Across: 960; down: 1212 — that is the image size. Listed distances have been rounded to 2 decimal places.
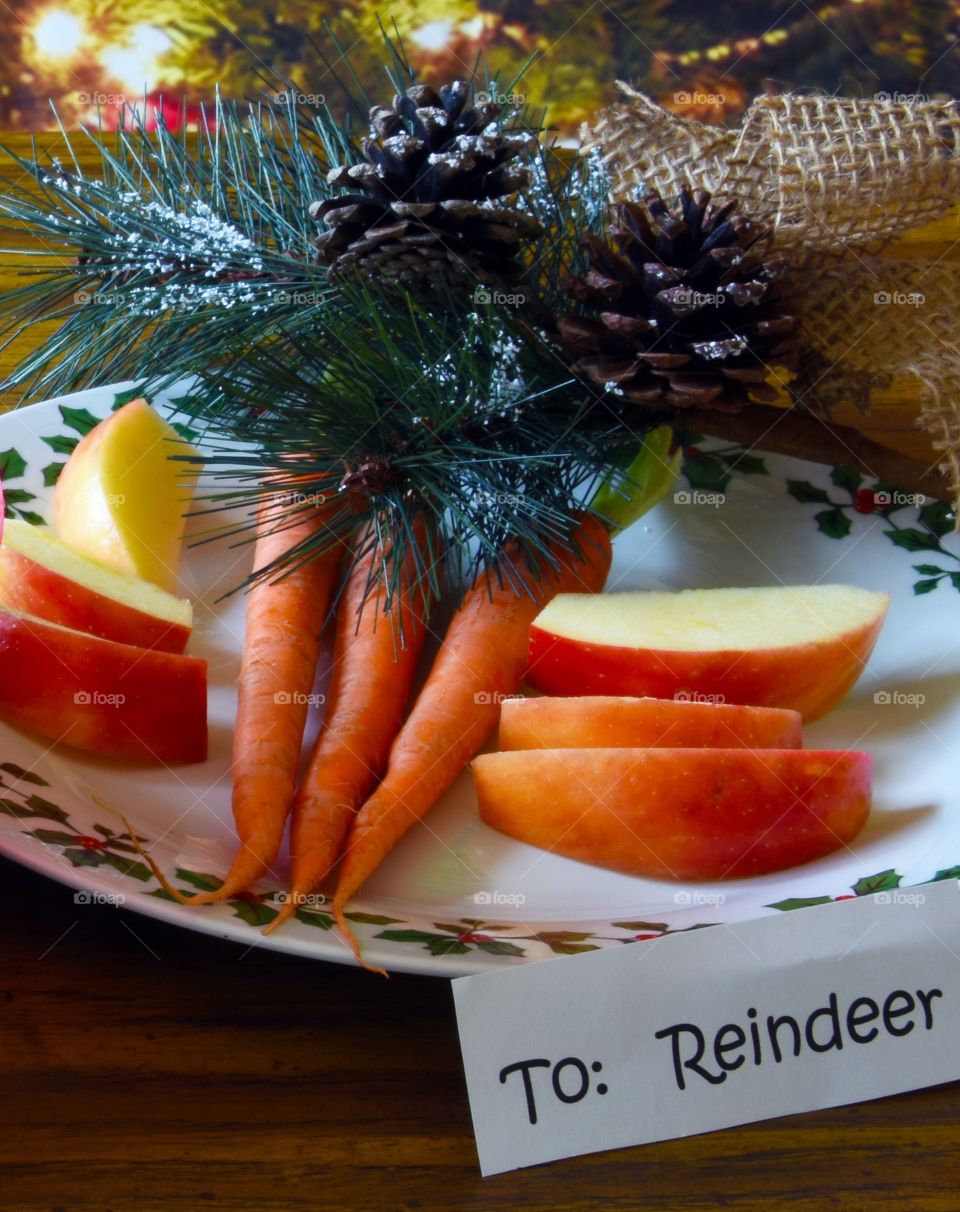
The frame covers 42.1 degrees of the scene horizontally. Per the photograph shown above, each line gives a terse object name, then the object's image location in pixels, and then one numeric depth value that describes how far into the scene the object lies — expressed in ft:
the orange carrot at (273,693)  1.86
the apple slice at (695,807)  1.88
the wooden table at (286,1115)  1.39
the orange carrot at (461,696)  1.92
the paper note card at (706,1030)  1.46
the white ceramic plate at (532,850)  1.70
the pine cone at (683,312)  2.24
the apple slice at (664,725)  2.00
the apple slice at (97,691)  2.01
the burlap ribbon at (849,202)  2.52
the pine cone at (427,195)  2.30
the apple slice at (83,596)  2.22
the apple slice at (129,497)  2.49
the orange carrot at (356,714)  1.87
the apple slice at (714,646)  2.20
